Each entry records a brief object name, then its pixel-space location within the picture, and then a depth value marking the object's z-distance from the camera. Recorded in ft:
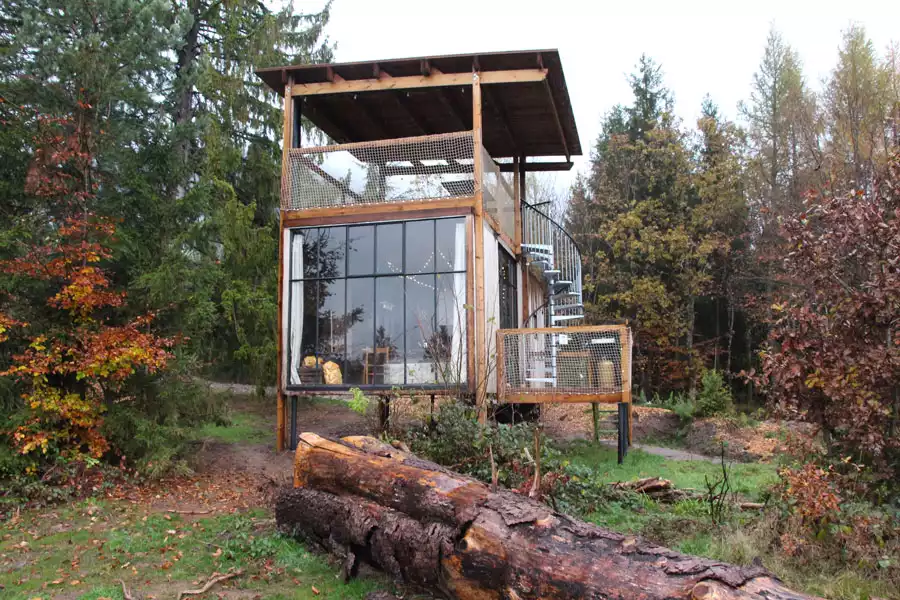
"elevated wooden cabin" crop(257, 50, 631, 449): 36.14
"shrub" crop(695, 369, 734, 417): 53.47
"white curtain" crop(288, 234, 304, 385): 38.22
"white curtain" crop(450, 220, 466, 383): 35.55
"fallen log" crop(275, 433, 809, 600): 11.52
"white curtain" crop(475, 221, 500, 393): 36.78
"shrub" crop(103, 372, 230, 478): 30.04
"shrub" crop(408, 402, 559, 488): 23.67
